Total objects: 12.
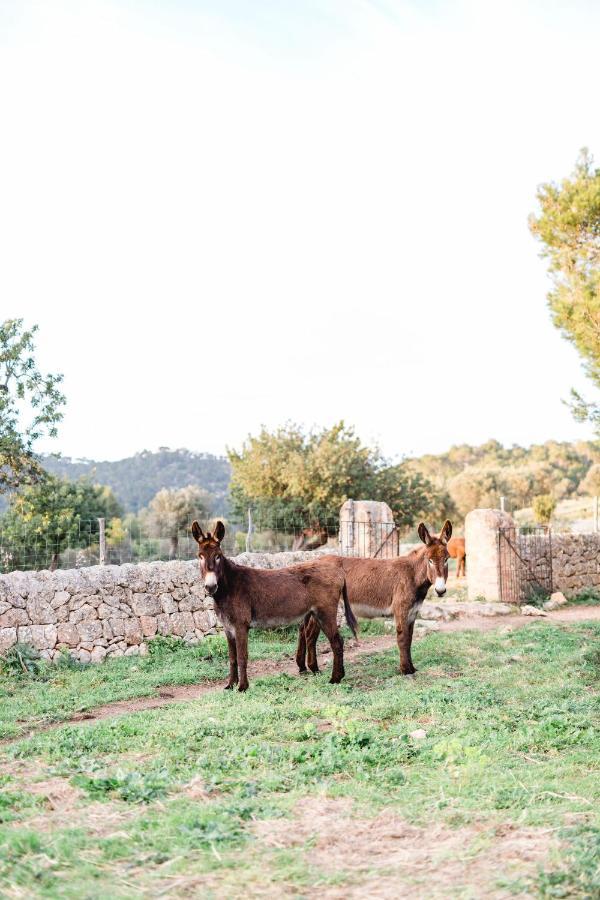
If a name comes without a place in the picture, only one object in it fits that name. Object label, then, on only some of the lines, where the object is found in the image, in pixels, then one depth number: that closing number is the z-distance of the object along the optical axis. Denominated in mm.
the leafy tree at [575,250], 17906
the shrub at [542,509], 35625
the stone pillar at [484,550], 19891
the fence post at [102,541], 13784
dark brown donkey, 9258
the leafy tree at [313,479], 31688
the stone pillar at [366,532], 17047
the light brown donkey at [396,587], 10445
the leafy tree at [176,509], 34938
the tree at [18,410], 16781
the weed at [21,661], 10688
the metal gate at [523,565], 19953
